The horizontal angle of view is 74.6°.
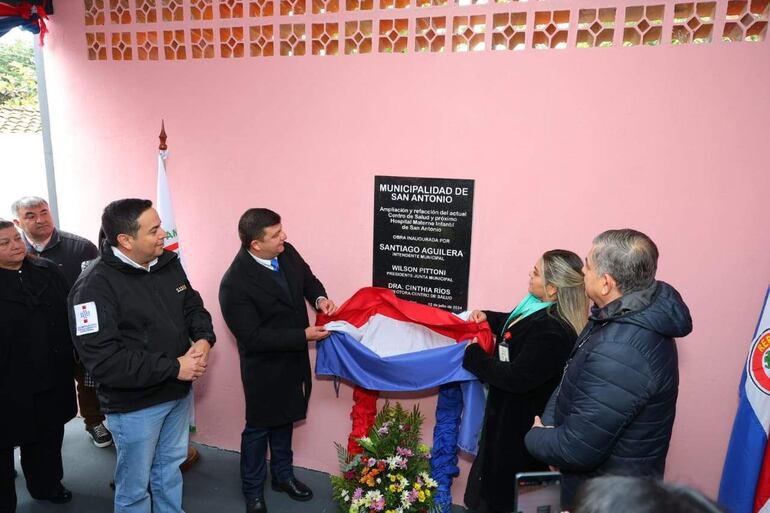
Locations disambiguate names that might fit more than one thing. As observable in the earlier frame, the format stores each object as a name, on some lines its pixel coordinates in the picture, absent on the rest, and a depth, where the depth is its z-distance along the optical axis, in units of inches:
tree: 150.4
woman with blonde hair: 83.3
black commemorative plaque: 108.9
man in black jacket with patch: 84.4
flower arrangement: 102.3
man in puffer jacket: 62.3
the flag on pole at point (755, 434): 86.1
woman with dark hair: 100.5
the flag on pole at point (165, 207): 125.5
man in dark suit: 102.8
